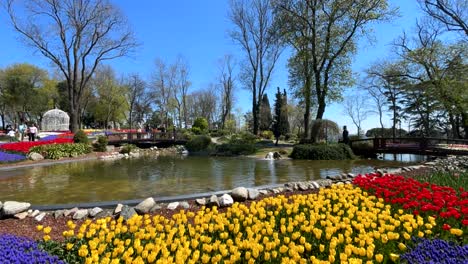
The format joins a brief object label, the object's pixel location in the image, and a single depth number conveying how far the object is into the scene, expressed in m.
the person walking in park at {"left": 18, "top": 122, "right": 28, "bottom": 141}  24.47
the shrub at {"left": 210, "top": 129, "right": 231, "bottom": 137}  37.61
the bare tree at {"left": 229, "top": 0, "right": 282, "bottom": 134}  32.72
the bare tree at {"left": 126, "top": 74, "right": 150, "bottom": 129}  50.41
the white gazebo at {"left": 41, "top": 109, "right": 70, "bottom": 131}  38.78
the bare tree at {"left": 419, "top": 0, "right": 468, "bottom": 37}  22.33
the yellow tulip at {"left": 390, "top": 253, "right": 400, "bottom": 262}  2.87
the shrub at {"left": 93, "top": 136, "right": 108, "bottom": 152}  21.41
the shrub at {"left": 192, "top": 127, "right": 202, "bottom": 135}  36.70
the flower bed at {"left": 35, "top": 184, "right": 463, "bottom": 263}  2.73
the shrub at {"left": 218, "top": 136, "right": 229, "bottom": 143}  30.49
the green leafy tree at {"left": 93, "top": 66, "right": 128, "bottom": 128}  48.19
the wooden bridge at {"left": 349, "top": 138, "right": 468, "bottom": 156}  15.99
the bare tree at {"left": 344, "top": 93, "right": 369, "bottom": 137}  51.84
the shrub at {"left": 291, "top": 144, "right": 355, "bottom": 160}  16.77
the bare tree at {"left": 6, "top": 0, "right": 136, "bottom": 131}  25.72
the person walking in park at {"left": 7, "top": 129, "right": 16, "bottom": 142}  24.16
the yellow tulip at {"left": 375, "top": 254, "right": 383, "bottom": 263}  2.53
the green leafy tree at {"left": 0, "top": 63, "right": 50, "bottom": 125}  43.72
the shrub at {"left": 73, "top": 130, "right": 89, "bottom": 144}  20.55
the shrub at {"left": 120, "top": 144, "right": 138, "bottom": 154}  22.02
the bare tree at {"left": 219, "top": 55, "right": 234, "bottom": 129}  47.62
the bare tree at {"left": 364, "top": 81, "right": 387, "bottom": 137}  43.83
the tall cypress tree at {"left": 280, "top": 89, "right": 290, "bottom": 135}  37.87
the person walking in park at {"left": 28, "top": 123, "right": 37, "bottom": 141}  22.28
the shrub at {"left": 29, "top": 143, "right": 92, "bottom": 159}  16.84
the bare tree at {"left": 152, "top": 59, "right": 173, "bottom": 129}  49.38
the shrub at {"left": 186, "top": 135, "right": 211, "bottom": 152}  24.19
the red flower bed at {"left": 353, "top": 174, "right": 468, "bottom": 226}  4.05
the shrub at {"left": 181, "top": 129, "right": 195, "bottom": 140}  27.92
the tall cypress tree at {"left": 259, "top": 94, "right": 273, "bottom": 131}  45.38
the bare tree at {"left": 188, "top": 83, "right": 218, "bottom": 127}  59.38
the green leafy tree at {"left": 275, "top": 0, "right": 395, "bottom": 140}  21.69
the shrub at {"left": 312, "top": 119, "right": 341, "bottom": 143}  20.48
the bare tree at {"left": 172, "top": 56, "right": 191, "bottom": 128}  49.41
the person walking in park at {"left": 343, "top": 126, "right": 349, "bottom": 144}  20.11
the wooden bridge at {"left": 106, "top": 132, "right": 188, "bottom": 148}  25.62
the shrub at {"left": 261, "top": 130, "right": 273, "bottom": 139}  36.26
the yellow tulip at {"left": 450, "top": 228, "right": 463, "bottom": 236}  3.16
